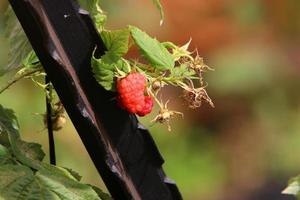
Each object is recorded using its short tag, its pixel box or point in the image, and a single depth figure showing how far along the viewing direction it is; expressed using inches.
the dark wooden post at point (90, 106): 37.3
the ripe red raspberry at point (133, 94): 38.6
